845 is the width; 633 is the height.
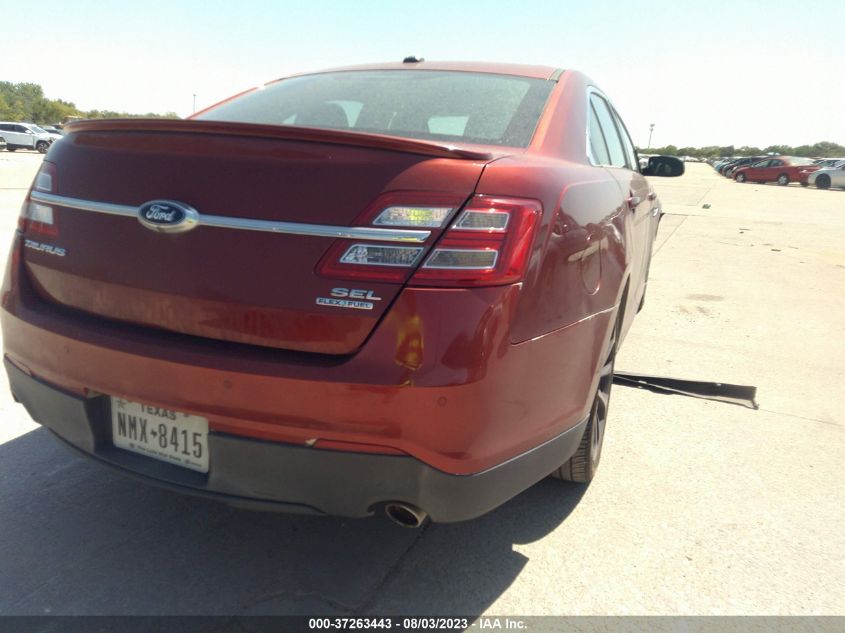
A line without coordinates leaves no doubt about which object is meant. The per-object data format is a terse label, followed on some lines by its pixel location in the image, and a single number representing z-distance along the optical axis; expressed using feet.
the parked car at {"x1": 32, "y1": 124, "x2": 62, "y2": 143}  140.16
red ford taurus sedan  5.85
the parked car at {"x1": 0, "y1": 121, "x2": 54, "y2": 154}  136.05
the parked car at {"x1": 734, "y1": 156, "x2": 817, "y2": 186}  132.26
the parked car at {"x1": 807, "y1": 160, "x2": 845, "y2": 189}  121.39
